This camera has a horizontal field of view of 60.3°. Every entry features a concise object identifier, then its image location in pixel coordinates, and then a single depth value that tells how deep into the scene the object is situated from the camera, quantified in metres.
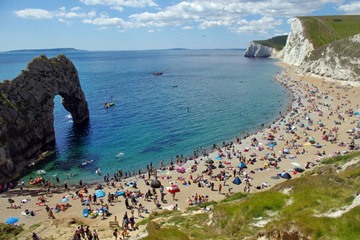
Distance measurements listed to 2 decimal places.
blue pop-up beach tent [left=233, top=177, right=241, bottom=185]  41.34
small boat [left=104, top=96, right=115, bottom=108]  92.94
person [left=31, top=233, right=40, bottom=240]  28.55
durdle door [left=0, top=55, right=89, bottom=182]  49.97
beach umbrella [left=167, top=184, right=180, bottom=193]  39.94
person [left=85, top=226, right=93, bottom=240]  28.43
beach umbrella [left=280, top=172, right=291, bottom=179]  41.88
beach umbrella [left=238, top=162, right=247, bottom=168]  46.62
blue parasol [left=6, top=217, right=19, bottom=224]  34.61
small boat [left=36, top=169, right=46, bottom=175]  48.61
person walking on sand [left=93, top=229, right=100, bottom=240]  28.22
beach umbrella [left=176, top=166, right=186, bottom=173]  46.69
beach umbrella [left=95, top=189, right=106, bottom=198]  40.04
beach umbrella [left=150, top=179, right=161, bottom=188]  41.94
